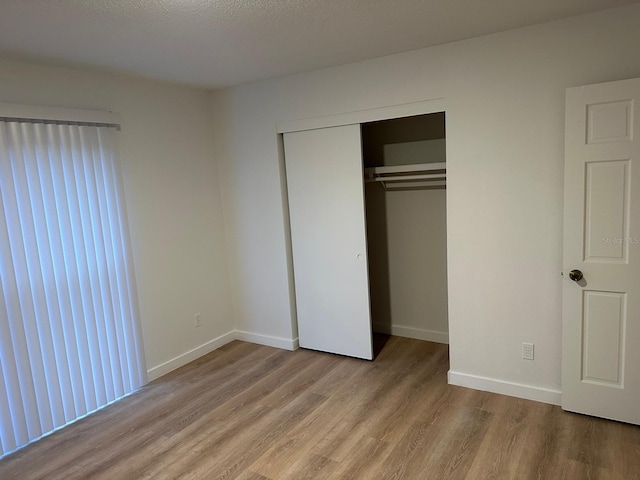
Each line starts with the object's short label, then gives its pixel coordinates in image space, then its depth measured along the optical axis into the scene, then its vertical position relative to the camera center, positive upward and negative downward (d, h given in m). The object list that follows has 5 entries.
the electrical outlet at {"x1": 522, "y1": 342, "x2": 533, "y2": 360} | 2.94 -1.14
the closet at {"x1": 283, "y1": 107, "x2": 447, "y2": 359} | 3.65 -0.34
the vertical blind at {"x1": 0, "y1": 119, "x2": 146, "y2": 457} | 2.73 -0.47
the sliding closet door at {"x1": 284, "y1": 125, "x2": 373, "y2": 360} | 3.59 -0.38
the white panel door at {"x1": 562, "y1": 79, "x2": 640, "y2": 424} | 2.44 -0.43
